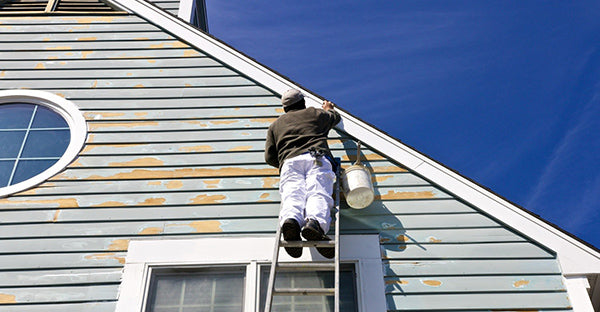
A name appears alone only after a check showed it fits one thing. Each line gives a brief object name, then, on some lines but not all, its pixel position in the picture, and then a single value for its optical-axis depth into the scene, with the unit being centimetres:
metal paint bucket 518
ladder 420
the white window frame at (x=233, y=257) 476
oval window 571
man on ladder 457
